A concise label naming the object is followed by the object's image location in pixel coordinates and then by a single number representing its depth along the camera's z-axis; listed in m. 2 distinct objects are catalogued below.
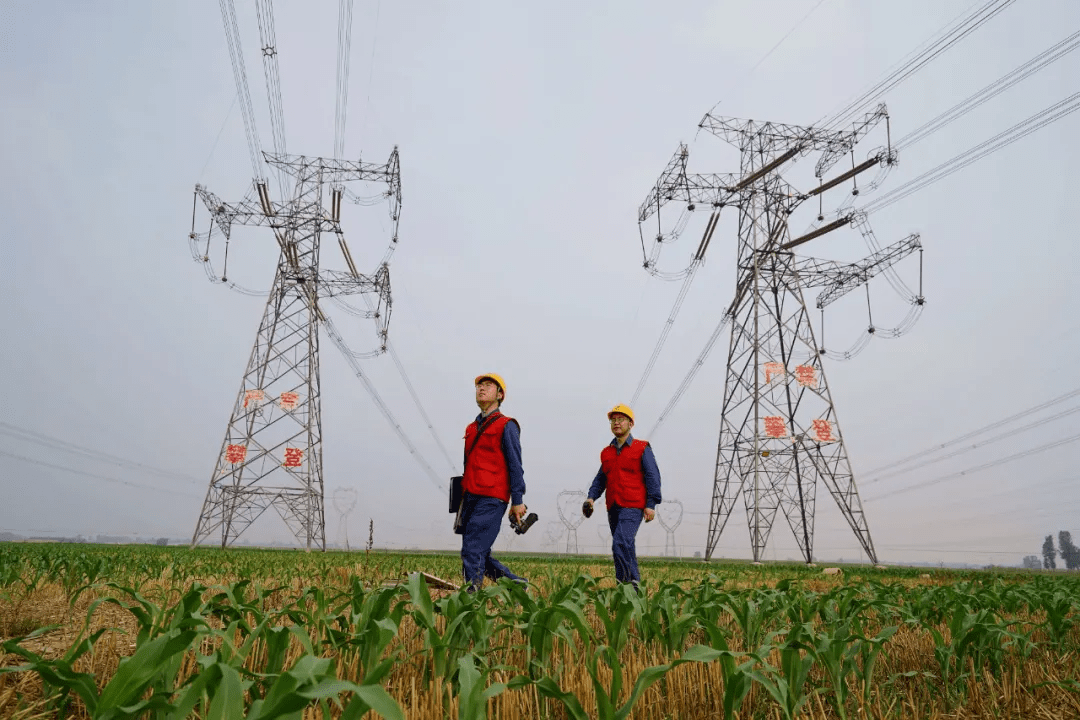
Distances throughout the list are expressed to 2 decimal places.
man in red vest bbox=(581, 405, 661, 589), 7.61
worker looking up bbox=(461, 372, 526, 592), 6.39
